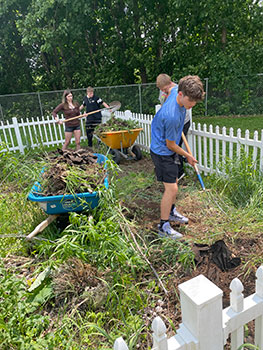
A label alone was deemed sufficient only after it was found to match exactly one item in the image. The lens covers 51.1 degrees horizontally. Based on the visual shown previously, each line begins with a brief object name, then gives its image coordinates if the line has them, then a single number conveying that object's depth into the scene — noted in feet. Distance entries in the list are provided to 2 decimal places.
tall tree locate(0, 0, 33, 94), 53.93
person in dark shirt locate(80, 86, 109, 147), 24.71
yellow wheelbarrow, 19.89
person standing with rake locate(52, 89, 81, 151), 22.40
